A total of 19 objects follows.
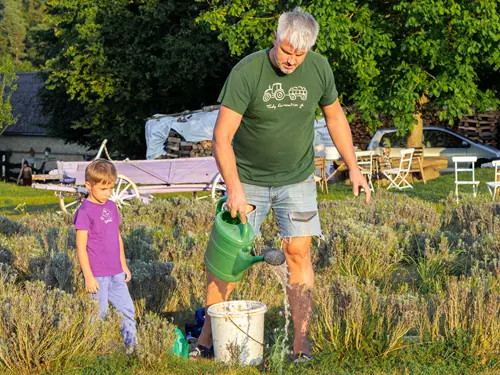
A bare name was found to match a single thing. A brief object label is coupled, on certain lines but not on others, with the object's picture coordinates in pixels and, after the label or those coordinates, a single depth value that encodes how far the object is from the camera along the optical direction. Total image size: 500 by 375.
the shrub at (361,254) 8.37
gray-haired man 5.29
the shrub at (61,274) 7.51
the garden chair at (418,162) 23.17
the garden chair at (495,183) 14.75
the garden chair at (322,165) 21.23
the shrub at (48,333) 5.36
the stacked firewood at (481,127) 29.94
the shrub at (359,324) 5.50
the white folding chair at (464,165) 24.05
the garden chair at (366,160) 20.71
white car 26.11
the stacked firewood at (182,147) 28.03
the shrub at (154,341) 5.42
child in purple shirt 5.93
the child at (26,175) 40.91
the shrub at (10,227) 11.43
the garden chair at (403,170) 21.16
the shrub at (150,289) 7.14
